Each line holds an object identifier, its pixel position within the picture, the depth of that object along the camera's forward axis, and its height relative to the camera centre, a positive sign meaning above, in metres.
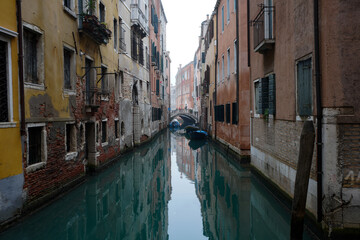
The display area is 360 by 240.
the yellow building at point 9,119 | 5.01 -0.03
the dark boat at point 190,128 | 26.54 -1.29
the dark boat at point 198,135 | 22.02 -1.54
